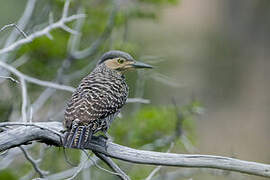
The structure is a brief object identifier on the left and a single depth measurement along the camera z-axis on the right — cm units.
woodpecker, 957
